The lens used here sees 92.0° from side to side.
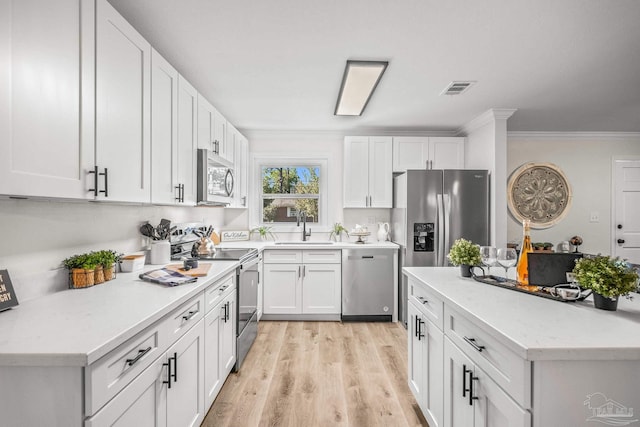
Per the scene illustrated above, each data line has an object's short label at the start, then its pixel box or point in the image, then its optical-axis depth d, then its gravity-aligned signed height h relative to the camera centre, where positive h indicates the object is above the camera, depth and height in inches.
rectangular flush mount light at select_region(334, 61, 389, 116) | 91.9 +44.0
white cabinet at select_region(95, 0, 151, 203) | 53.7 +20.1
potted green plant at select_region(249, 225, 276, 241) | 168.1 -10.0
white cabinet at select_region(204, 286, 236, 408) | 72.8 -34.5
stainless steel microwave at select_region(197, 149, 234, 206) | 97.2 +11.8
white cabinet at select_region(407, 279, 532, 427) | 38.4 -24.9
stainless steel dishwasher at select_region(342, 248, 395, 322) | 143.9 -33.1
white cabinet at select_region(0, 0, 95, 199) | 38.4 +16.2
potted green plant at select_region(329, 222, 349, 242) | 167.2 -9.3
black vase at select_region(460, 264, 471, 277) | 70.7 -12.7
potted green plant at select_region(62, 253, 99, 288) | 61.2 -11.5
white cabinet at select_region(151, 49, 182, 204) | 71.3 +19.9
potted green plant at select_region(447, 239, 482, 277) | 69.2 -9.3
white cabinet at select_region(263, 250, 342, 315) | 144.3 -32.3
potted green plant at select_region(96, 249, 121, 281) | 66.6 -10.6
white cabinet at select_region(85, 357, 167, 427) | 37.2 -26.2
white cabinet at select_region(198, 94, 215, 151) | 99.6 +30.2
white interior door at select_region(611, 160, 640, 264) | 173.2 +2.6
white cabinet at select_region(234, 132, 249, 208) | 143.2 +21.3
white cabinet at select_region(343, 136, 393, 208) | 160.1 +24.5
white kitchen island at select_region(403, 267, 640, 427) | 35.4 -18.6
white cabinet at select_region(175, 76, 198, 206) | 85.1 +21.7
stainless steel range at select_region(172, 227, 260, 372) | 98.0 -25.2
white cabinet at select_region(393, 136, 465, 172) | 159.8 +32.1
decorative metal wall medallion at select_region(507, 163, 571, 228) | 173.3 +12.5
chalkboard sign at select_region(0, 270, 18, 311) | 46.3 -12.4
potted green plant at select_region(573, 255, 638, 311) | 43.7 -9.1
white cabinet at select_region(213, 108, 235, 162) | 113.7 +29.8
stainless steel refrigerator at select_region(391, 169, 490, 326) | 137.1 +2.5
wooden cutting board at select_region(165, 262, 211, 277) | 74.8 -14.5
